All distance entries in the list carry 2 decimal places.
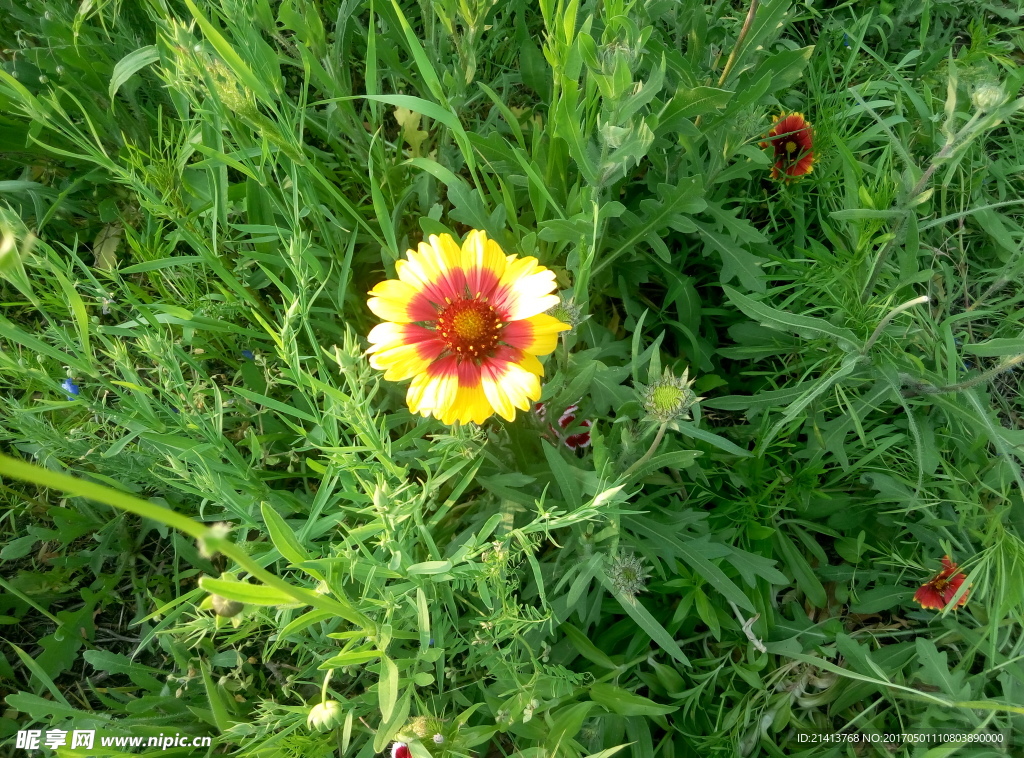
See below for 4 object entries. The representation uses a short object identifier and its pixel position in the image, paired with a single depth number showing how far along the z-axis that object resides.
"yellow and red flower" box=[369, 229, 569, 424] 0.29
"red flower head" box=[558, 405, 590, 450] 0.38
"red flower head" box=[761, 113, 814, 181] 0.41
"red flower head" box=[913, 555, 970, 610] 0.37
